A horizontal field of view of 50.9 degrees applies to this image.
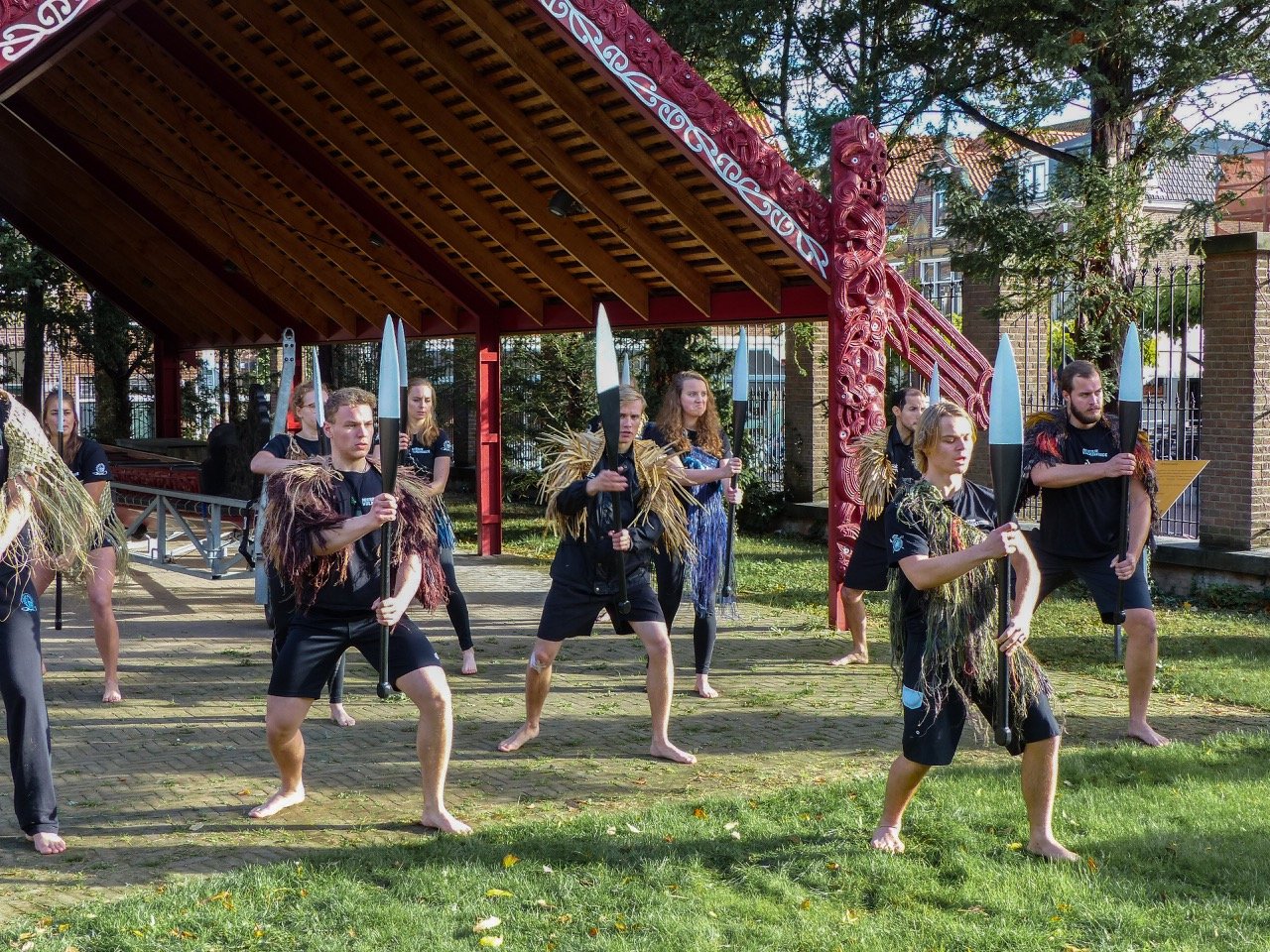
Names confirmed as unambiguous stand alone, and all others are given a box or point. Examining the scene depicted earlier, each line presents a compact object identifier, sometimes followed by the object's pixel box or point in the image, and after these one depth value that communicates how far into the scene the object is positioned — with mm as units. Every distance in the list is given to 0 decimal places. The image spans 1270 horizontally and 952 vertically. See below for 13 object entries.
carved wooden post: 10086
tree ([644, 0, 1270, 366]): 11609
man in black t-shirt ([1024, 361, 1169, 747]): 6602
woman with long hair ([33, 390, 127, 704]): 7145
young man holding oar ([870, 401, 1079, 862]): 4590
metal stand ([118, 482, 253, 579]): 11273
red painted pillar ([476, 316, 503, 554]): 14820
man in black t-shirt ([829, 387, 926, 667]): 7555
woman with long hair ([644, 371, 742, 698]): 7418
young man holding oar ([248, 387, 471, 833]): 5059
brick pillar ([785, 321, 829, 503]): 17109
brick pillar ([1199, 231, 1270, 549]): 11148
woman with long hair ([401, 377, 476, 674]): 7984
